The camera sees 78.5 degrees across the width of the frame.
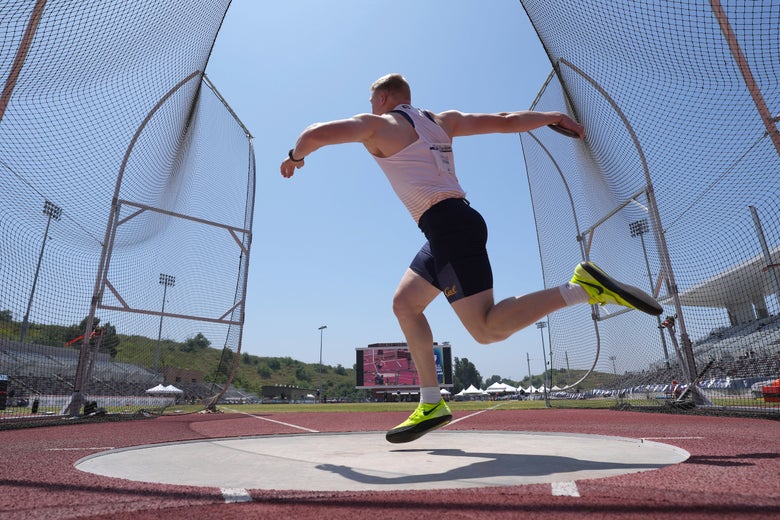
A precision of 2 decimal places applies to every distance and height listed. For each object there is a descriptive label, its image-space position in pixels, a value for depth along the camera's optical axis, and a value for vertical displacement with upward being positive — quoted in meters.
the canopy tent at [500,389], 55.63 +0.87
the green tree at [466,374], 138.38 +6.56
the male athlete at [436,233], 2.48 +0.90
